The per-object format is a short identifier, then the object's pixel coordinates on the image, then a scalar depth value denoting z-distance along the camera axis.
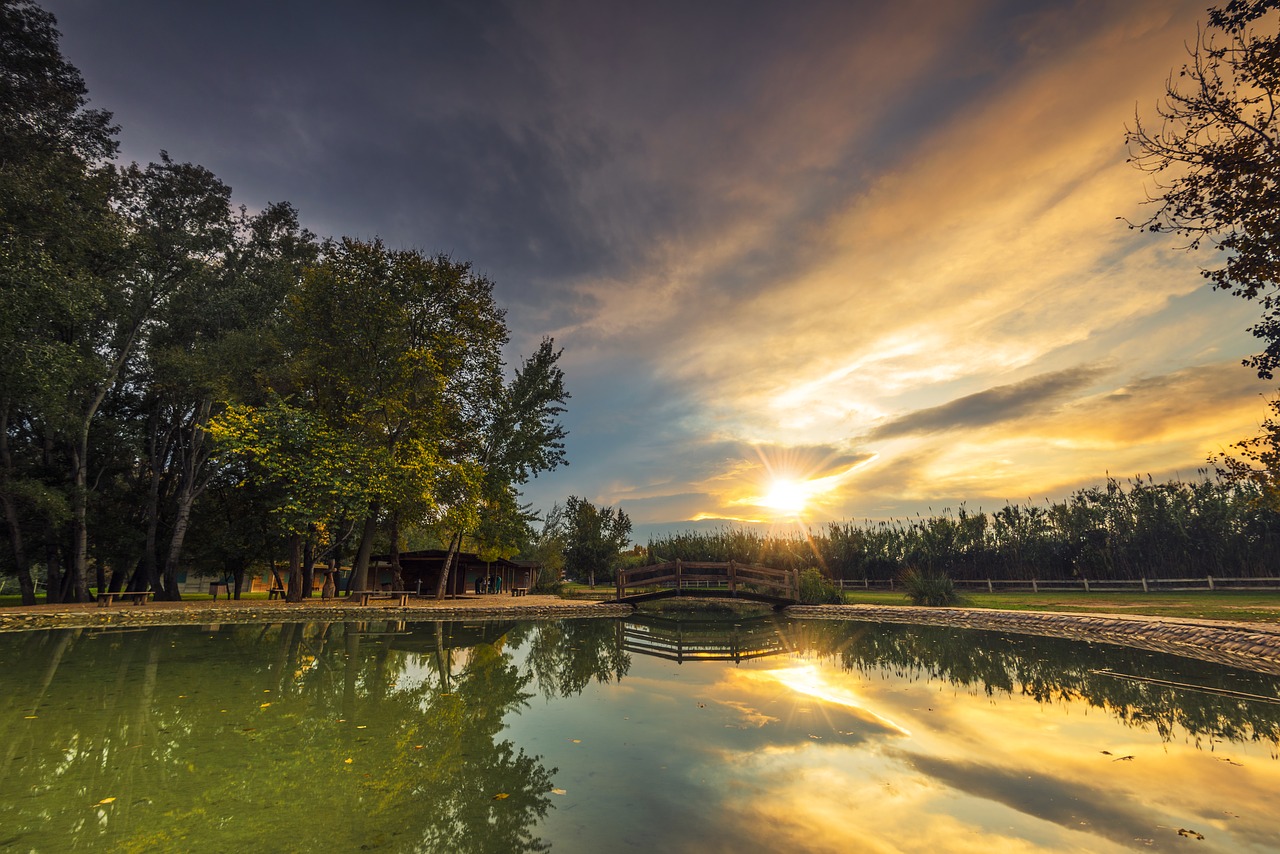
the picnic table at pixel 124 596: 18.16
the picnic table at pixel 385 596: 21.86
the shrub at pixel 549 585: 38.28
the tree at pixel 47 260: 15.70
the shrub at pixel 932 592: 23.98
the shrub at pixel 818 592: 24.92
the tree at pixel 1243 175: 10.62
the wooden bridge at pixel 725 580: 24.47
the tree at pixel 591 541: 45.19
